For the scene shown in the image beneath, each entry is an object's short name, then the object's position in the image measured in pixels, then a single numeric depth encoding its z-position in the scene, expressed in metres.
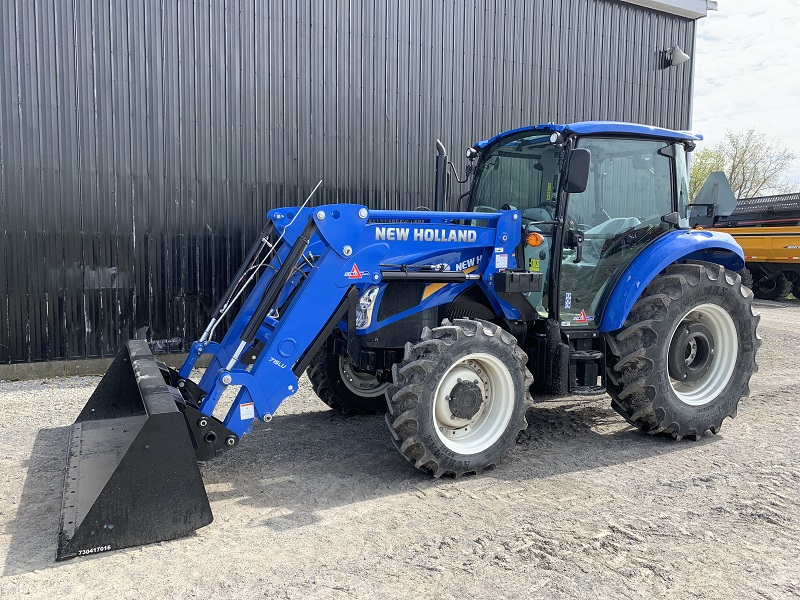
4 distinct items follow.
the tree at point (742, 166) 35.09
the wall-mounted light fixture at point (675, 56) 11.39
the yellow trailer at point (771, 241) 16.70
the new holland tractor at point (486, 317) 4.19
